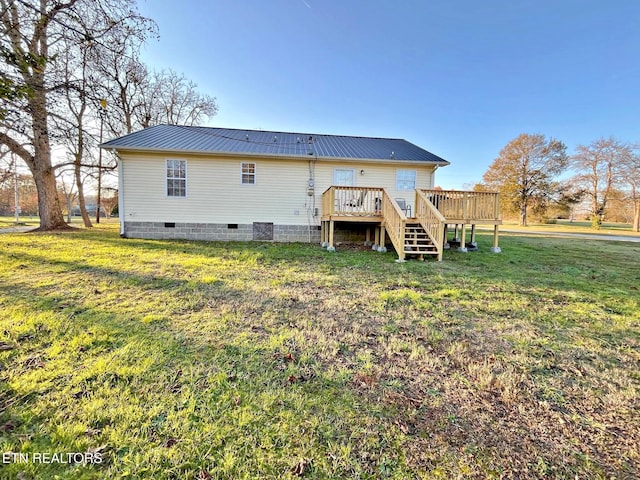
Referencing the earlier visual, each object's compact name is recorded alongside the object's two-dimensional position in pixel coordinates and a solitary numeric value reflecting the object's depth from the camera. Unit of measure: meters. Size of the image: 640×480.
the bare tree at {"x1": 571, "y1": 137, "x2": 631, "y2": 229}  23.41
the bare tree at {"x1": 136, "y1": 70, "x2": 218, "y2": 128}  20.09
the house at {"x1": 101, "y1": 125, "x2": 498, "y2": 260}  10.37
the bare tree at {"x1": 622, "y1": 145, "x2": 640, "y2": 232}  22.35
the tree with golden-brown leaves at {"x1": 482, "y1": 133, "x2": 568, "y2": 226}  28.75
